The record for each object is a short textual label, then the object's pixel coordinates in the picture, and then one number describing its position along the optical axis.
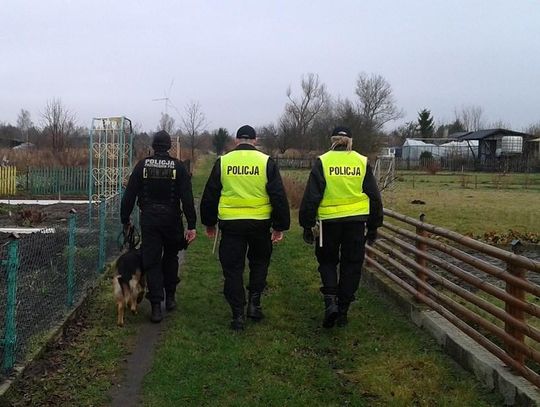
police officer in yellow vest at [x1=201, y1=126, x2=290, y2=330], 5.99
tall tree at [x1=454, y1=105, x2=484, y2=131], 100.50
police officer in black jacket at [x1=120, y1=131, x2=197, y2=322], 6.30
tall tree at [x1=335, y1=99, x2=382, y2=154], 40.88
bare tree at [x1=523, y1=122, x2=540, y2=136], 82.30
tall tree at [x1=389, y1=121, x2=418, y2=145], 91.39
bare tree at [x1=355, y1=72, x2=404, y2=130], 73.56
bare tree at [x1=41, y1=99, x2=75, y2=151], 37.42
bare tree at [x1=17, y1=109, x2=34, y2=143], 97.36
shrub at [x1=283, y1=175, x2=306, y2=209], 18.17
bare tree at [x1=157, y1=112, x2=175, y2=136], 27.92
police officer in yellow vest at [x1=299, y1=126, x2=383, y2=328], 5.96
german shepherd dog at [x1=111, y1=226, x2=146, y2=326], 6.25
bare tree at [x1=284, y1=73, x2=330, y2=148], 70.94
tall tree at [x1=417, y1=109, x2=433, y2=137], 91.62
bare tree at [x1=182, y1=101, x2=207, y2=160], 45.31
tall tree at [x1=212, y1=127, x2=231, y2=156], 68.64
